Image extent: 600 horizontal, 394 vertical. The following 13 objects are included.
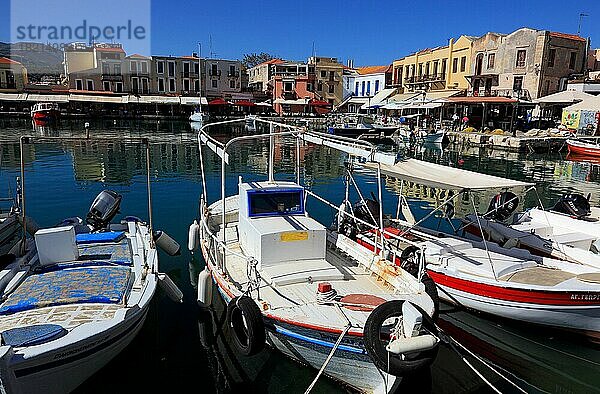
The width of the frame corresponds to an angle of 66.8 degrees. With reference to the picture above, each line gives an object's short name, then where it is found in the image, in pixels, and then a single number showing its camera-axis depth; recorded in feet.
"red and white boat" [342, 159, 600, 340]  31.99
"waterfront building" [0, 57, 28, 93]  281.74
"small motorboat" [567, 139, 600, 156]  133.90
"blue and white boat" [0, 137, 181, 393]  21.88
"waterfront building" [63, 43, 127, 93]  287.89
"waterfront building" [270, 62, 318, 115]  283.38
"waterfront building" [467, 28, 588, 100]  187.93
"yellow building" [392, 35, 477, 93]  220.02
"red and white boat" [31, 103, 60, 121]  213.46
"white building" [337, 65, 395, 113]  287.07
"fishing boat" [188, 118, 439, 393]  23.21
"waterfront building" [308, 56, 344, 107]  305.94
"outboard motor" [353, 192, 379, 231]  47.57
